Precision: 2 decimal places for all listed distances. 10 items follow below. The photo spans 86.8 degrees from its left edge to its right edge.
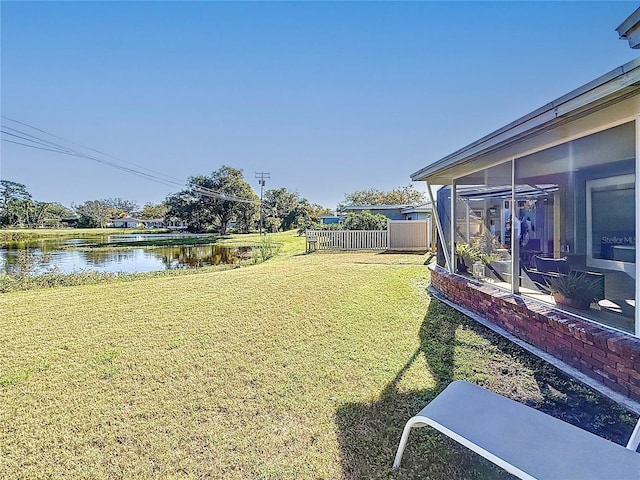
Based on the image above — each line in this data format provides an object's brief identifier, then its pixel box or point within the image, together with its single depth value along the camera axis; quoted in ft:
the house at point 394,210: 67.10
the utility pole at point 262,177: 147.23
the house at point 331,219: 116.19
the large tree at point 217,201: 154.81
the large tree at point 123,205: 345.31
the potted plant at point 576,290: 12.61
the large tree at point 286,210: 168.45
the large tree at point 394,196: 143.74
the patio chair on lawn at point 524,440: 5.45
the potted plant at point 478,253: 19.33
